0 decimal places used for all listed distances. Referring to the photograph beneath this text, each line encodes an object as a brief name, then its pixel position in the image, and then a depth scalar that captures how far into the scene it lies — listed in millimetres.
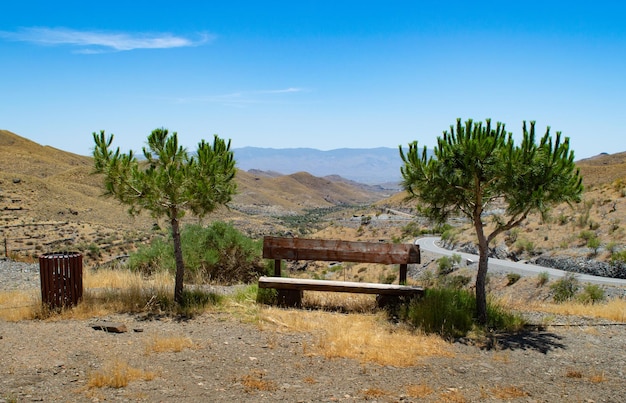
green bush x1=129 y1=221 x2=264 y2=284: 13234
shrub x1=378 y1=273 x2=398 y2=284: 23234
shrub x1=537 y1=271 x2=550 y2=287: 18453
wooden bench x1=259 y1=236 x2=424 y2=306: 9195
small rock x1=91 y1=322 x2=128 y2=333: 7512
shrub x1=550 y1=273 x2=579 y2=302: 15898
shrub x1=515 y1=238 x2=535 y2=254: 24703
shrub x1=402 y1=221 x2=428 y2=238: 39703
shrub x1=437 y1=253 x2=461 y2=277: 23328
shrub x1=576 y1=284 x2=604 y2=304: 14595
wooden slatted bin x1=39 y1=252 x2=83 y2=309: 8461
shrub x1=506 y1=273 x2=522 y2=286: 19672
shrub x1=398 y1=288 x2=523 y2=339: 8054
